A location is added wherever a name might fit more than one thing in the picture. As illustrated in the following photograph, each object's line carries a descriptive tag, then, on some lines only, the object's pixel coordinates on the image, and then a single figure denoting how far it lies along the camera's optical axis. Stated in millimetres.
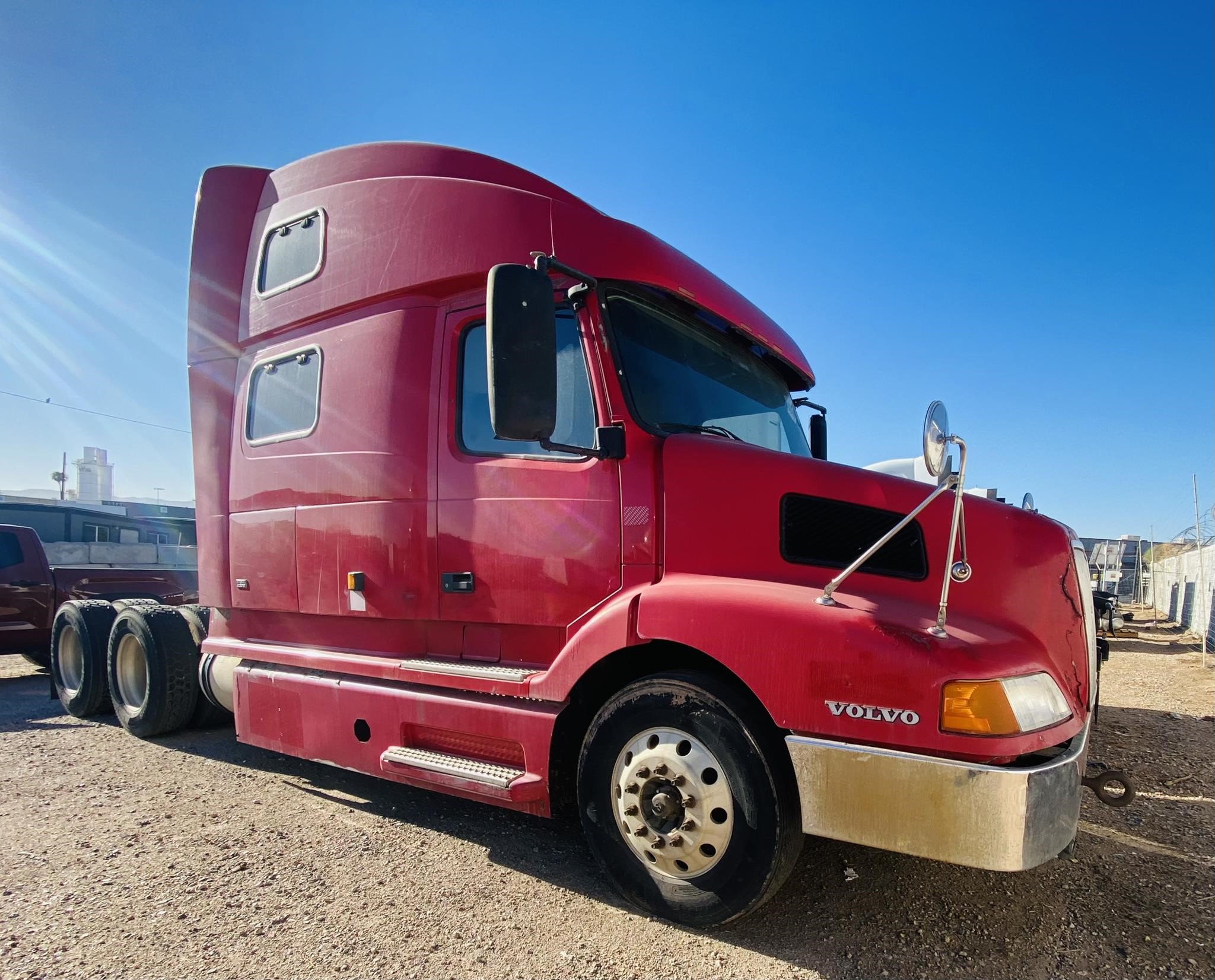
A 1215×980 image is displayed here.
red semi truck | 2312
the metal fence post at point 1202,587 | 13094
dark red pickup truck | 8000
